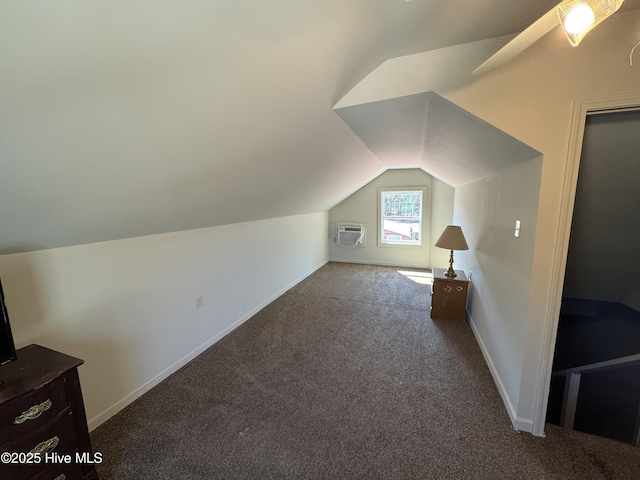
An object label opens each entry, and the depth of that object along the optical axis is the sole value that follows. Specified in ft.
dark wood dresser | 3.28
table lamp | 9.40
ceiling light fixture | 2.75
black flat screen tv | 3.49
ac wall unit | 18.48
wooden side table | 9.86
